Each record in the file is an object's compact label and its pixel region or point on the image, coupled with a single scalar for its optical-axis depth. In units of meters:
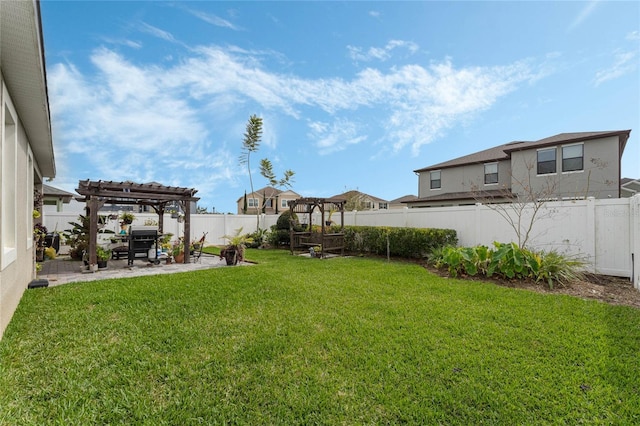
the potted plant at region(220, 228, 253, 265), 8.74
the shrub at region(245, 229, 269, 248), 14.51
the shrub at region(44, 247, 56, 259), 9.70
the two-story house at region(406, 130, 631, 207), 13.59
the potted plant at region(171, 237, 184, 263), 9.30
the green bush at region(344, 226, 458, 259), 8.94
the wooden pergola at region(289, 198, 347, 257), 10.94
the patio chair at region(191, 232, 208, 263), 9.77
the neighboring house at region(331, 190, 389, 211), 29.68
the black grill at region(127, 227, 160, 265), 8.16
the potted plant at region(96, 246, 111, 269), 7.72
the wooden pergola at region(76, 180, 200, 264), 7.56
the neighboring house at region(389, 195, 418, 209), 40.33
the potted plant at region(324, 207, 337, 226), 12.70
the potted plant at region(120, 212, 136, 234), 11.34
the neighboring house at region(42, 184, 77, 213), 15.99
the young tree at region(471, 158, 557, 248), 7.56
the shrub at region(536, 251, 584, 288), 5.95
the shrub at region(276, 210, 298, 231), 14.05
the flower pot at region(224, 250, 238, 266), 8.73
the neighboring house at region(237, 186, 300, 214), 42.44
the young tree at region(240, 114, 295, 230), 19.27
